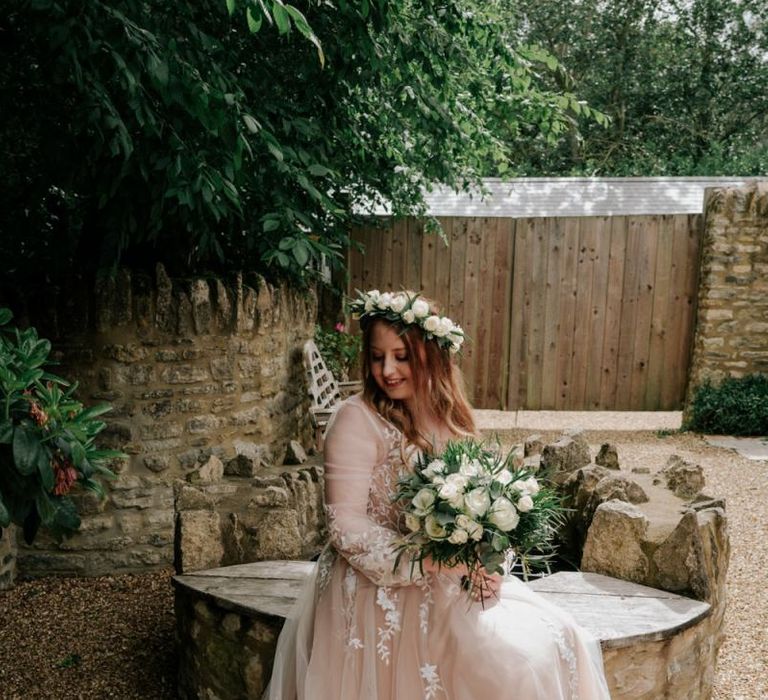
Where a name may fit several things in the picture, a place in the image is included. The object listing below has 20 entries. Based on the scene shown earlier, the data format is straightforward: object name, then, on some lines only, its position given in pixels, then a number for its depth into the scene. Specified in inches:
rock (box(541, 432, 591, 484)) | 138.2
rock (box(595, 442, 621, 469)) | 142.3
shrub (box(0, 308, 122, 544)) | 61.2
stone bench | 86.1
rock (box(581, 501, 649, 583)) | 100.4
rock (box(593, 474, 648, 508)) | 117.5
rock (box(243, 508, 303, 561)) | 108.6
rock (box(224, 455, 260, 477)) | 128.0
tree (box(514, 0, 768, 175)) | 485.7
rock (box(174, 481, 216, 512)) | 109.8
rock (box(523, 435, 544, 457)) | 159.0
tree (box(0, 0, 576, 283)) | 103.4
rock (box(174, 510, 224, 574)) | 104.7
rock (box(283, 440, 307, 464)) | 147.4
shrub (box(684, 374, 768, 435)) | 254.2
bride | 71.2
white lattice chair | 199.6
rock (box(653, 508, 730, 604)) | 95.7
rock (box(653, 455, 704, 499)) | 125.4
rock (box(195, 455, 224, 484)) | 123.4
